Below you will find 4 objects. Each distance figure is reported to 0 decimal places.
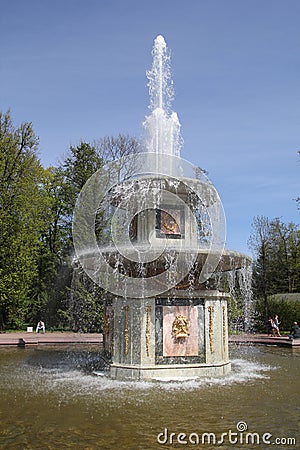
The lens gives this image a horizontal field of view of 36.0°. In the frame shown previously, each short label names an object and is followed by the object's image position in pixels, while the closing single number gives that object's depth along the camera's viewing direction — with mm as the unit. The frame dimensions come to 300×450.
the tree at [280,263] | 42591
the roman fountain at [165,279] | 12695
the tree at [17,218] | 32344
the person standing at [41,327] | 30338
